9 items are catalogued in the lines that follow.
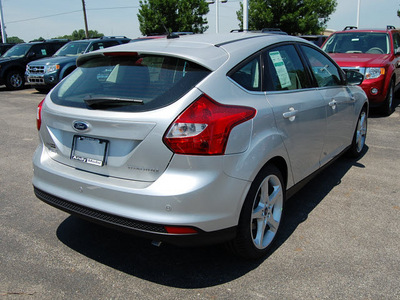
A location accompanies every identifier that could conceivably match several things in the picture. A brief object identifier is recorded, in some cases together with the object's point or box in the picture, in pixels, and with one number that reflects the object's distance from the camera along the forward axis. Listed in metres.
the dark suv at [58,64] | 12.98
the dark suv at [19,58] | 15.62
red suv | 8.12
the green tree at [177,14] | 33.59
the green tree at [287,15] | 29.84
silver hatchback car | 2.45
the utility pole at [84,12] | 39.09
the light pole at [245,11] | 19.02
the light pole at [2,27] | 33.62
